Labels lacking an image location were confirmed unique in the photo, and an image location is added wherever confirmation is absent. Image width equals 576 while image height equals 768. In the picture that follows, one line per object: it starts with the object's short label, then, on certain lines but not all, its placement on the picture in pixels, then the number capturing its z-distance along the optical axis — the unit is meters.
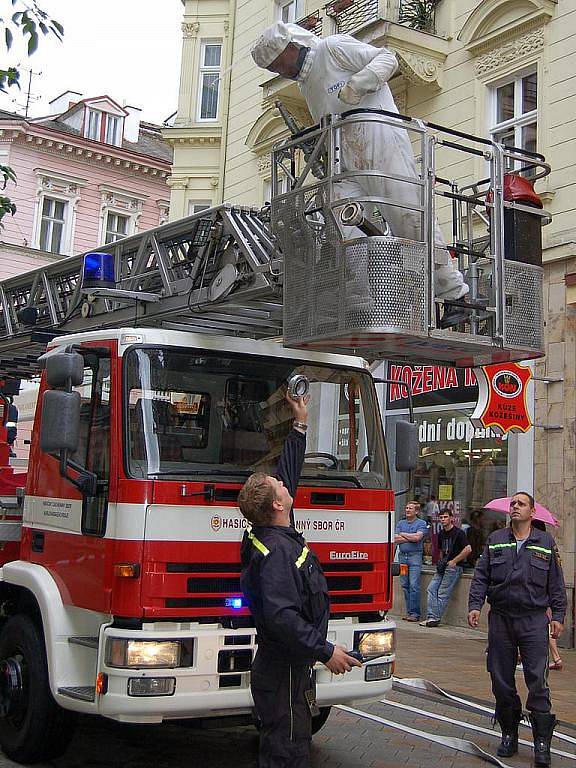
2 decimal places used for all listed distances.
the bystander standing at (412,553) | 14.15
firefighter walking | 6.80
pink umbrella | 8.72
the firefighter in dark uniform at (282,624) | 4.39
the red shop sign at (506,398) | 12.48
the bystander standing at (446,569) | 13.56
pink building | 31.25
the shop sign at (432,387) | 14.34
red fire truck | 5.59
